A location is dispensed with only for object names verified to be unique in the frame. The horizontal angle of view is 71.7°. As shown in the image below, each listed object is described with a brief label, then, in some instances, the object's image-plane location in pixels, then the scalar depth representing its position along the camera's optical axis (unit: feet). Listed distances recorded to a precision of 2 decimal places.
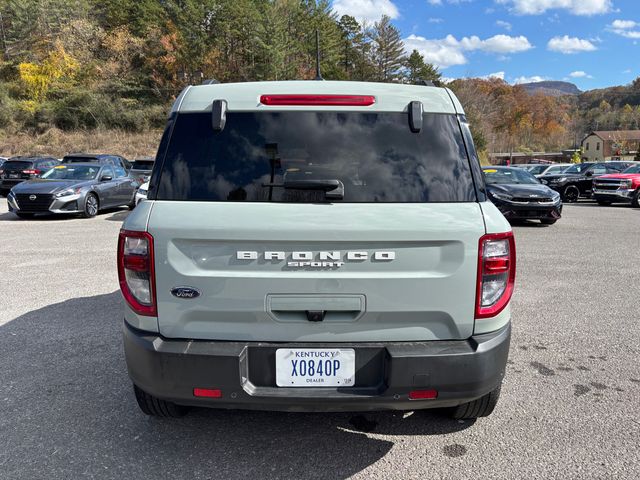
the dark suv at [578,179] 63.46
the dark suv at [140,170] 52.55
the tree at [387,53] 207.00
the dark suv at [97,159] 56.43
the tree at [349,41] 205.05
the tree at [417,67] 203.10
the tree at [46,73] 182.39
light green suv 7.07
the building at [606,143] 317.79
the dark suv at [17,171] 62.08
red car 56.44
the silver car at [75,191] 39.37
